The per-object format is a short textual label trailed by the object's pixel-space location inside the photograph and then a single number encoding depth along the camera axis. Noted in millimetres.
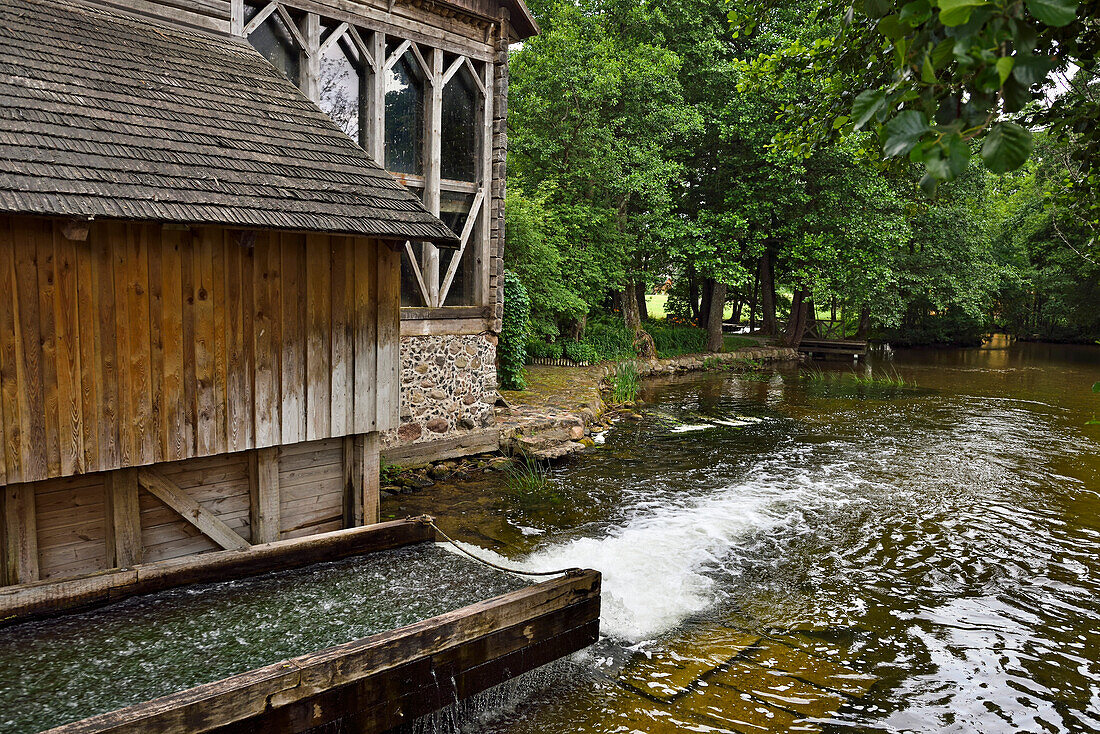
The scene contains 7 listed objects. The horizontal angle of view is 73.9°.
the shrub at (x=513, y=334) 13664
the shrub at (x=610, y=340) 20344
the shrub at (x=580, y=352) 19062
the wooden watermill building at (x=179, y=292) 5113
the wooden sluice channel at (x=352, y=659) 4031
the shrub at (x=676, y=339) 23439
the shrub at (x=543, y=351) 18795
